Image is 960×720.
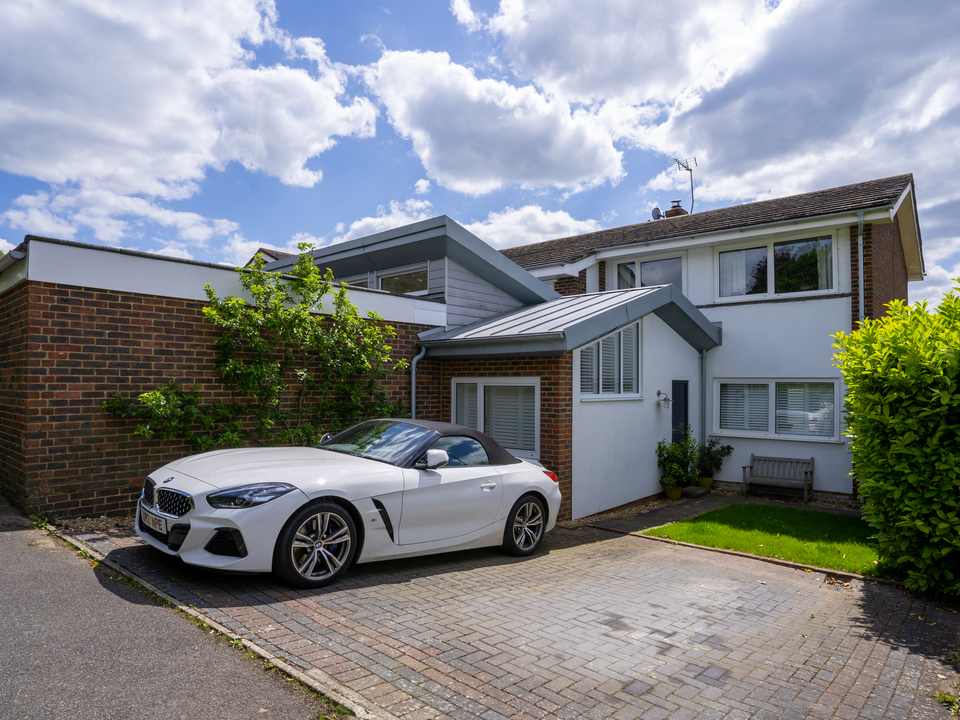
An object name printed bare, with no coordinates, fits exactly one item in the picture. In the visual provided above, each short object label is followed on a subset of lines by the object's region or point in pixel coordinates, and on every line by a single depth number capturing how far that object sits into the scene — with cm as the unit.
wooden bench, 1107
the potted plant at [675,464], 1088
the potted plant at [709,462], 1221
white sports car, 463
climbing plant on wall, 739
